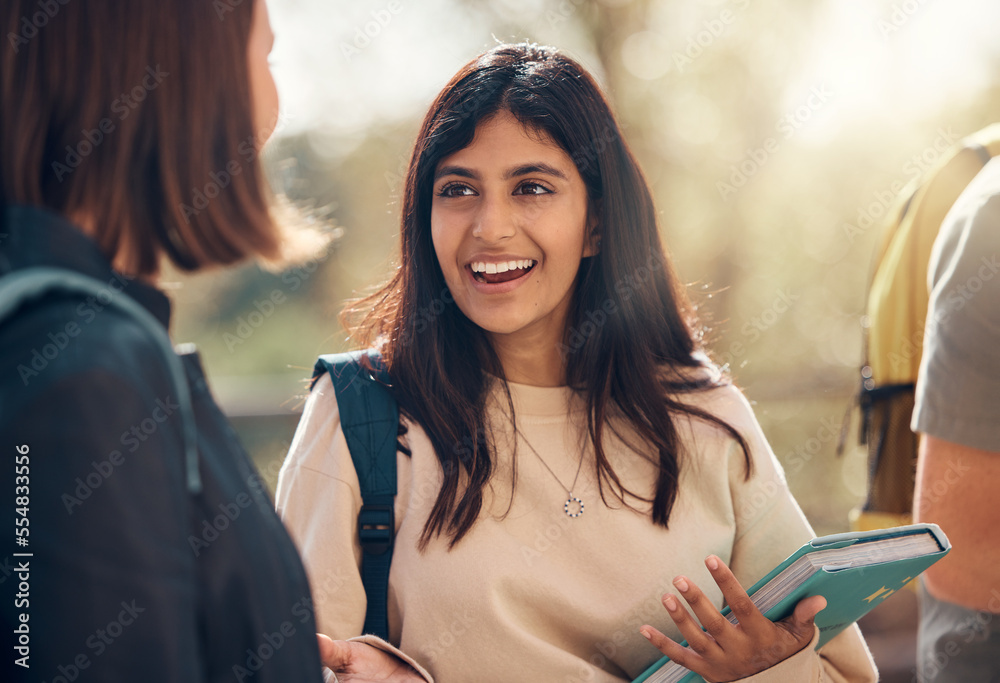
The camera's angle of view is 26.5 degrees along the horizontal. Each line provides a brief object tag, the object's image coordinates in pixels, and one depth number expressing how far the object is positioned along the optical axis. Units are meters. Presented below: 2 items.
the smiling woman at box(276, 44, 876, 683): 1.62
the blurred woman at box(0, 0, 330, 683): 1.07
